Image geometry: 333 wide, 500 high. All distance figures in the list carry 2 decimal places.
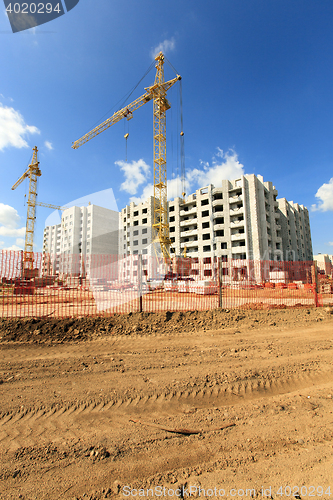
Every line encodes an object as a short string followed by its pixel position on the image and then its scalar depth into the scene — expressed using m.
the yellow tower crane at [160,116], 48.88
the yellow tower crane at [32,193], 62.22
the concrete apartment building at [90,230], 92.44
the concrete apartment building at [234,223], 47.00
